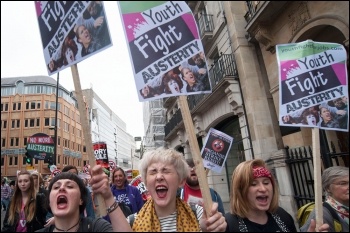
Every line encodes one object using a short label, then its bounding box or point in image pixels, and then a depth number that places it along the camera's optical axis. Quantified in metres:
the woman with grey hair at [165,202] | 1.74
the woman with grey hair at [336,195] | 1.99
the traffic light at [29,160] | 10.20
